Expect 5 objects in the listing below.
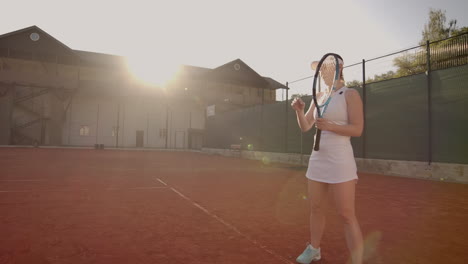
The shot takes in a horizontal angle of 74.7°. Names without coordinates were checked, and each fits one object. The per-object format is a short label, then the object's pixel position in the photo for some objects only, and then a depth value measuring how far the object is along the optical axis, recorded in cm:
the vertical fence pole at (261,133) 1941
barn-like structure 3100
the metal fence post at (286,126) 1692
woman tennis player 246
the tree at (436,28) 3828
